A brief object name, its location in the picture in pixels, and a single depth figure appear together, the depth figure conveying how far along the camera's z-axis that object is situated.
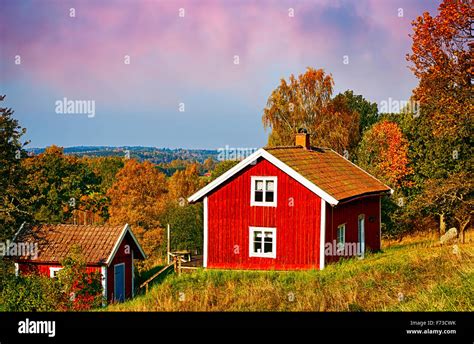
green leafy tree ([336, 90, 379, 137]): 55.78
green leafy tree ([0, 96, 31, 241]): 31.86
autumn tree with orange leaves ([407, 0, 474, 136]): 27.61
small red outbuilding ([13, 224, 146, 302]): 28.88
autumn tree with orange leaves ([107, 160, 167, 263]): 52.00
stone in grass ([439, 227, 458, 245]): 31.16
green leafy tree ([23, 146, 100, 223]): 48.94
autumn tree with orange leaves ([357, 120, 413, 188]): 40.69
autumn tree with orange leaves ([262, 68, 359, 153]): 48.55
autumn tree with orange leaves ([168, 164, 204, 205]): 67.44
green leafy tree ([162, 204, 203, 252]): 46.00
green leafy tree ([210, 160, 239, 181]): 51.55
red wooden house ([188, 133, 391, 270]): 25.28
